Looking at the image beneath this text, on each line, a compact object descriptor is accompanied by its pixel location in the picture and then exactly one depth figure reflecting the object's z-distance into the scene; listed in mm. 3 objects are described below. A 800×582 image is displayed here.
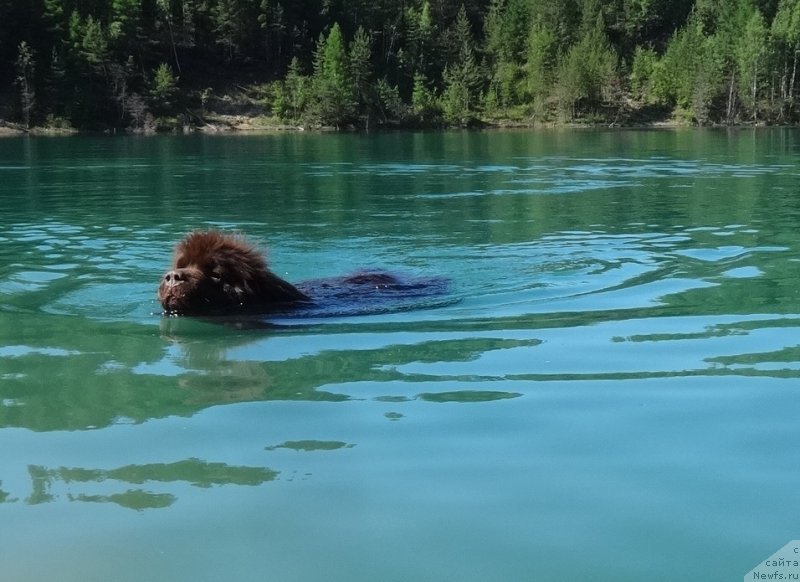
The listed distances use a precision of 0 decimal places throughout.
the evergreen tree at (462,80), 97438
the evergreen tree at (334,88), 90438
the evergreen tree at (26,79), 81188
